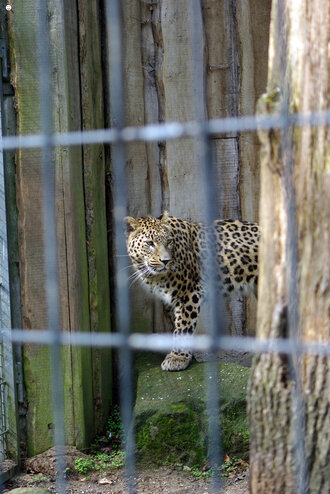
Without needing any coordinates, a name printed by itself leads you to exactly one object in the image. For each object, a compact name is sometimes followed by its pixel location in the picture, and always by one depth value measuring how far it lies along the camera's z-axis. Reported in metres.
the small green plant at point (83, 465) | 9.62
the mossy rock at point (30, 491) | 6.65
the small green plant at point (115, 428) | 10.64
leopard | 10.79
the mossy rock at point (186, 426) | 9.66
